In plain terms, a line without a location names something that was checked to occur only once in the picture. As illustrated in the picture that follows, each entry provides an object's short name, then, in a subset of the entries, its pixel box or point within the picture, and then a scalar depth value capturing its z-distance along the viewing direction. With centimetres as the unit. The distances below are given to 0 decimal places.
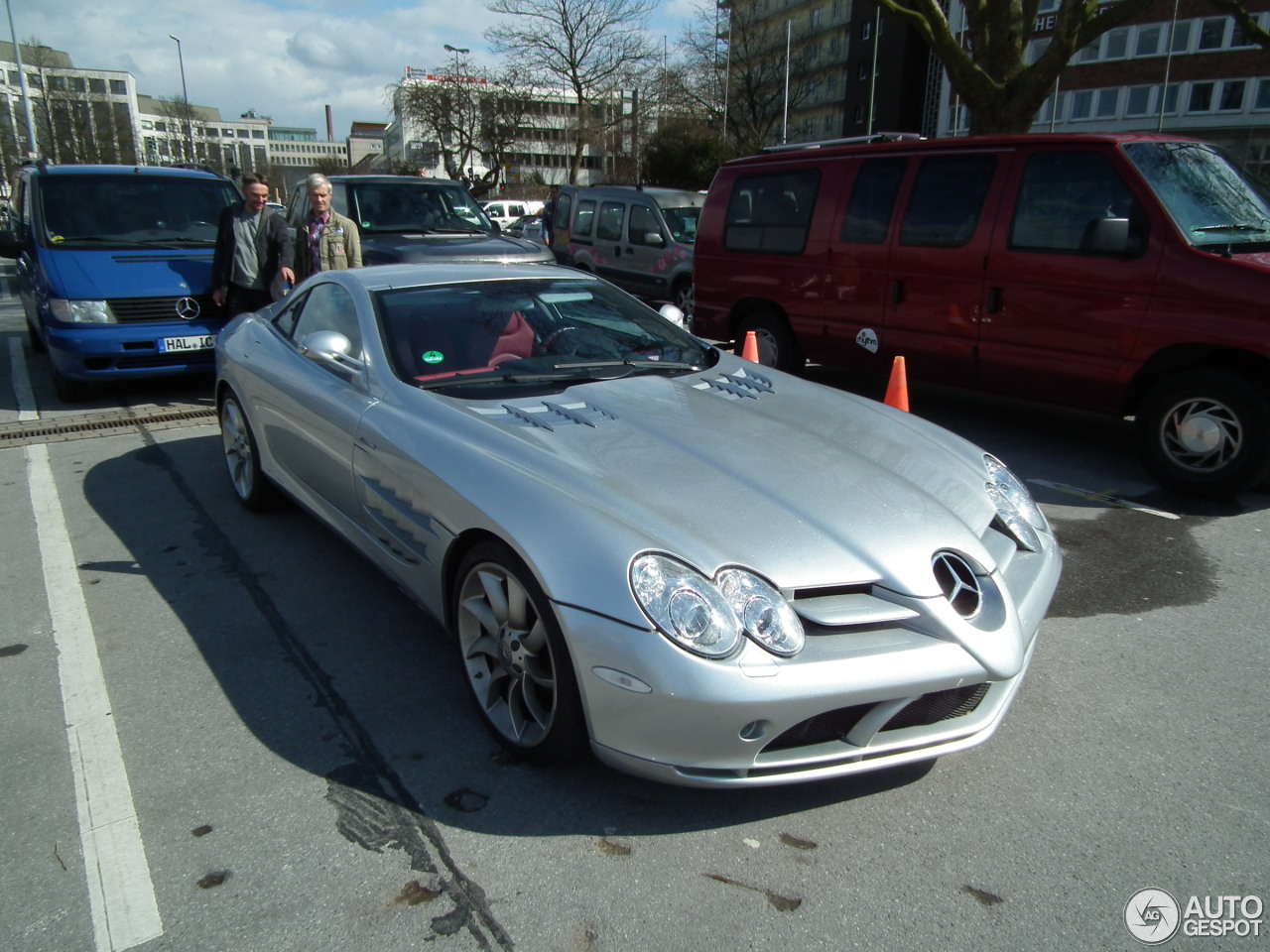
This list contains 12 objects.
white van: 3434
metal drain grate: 679
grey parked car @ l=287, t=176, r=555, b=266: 937
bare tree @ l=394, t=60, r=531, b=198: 4491
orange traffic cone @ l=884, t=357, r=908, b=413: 584
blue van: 738
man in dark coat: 759
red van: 525
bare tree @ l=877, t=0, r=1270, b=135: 1270
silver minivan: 1283
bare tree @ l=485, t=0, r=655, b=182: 3609
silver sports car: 235
